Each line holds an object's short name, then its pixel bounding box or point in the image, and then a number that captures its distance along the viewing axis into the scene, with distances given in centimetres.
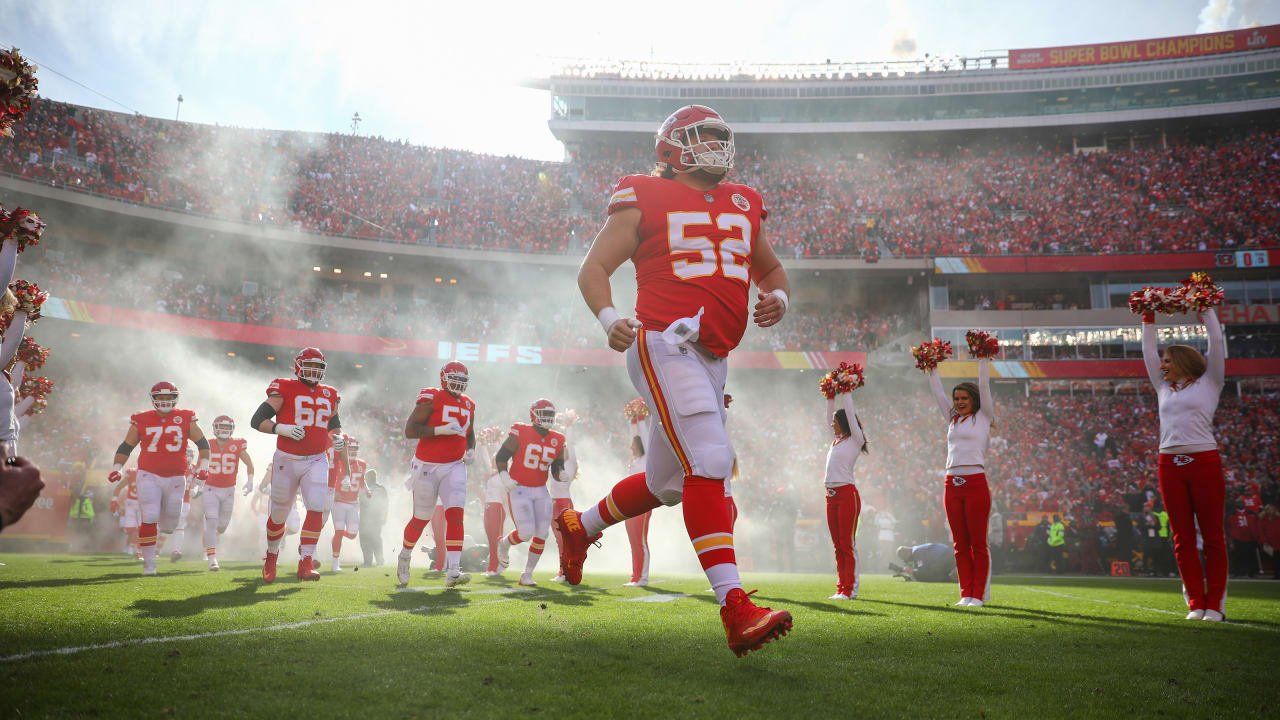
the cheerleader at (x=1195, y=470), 645
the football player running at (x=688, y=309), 354
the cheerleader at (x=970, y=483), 766
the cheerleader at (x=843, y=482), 880
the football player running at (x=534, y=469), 1034
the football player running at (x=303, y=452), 852
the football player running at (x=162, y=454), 1018
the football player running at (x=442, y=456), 869
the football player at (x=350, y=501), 1352
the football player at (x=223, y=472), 1262
